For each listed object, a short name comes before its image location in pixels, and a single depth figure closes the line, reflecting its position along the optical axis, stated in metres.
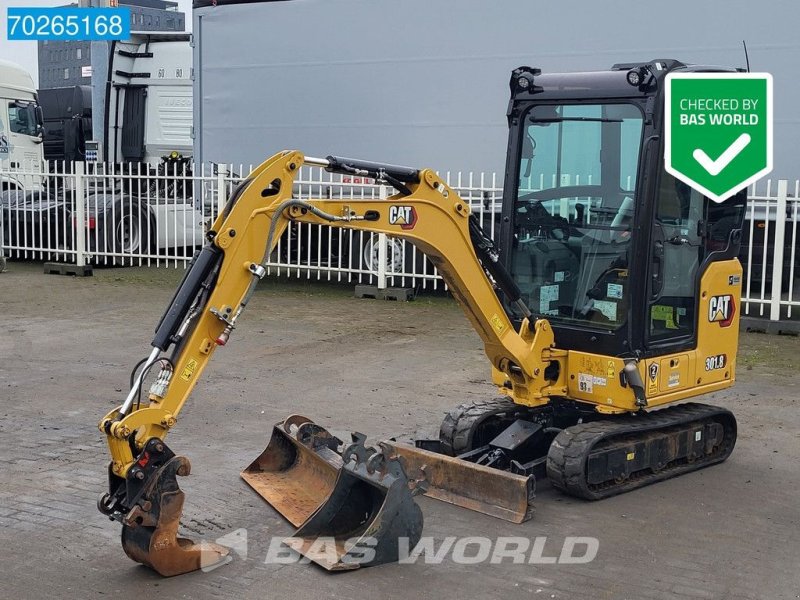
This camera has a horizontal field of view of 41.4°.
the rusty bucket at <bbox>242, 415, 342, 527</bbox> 6.40
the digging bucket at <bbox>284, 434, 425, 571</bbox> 5.55
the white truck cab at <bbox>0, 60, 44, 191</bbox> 21.77
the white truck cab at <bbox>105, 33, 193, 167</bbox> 20.91
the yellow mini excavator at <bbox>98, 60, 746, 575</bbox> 5.66
